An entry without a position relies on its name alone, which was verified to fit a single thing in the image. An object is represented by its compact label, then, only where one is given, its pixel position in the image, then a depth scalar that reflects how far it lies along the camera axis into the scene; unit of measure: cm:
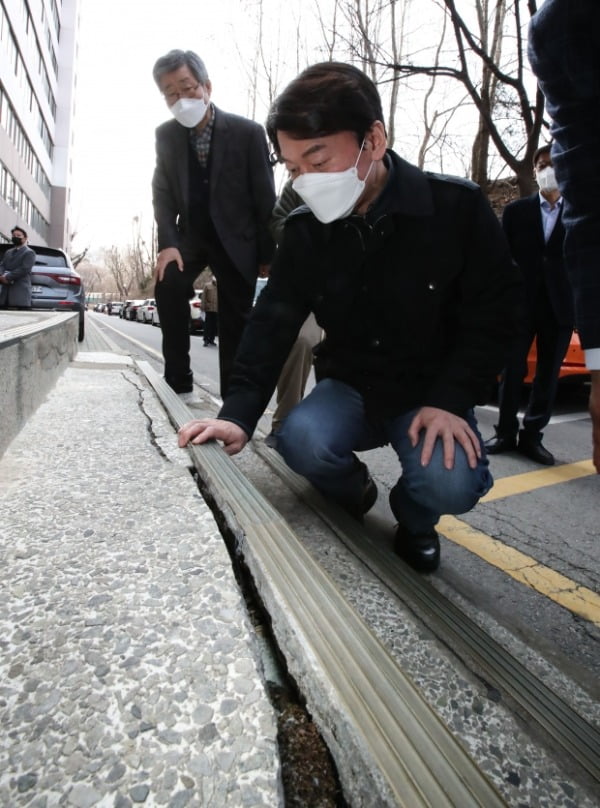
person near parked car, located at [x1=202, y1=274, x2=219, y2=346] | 1090
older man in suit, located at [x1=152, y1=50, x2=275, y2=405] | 278
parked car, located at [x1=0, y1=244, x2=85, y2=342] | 710
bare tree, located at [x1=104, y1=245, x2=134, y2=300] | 7725
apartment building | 2261
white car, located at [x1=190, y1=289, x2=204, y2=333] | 1588
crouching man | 148
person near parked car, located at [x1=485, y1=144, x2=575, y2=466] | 310
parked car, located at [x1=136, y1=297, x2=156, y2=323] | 2641
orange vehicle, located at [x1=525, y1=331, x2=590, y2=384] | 457
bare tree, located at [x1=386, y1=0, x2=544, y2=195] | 716
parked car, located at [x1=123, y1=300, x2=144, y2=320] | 3150
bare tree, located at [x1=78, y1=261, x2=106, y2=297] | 10650
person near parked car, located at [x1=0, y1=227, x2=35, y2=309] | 639
